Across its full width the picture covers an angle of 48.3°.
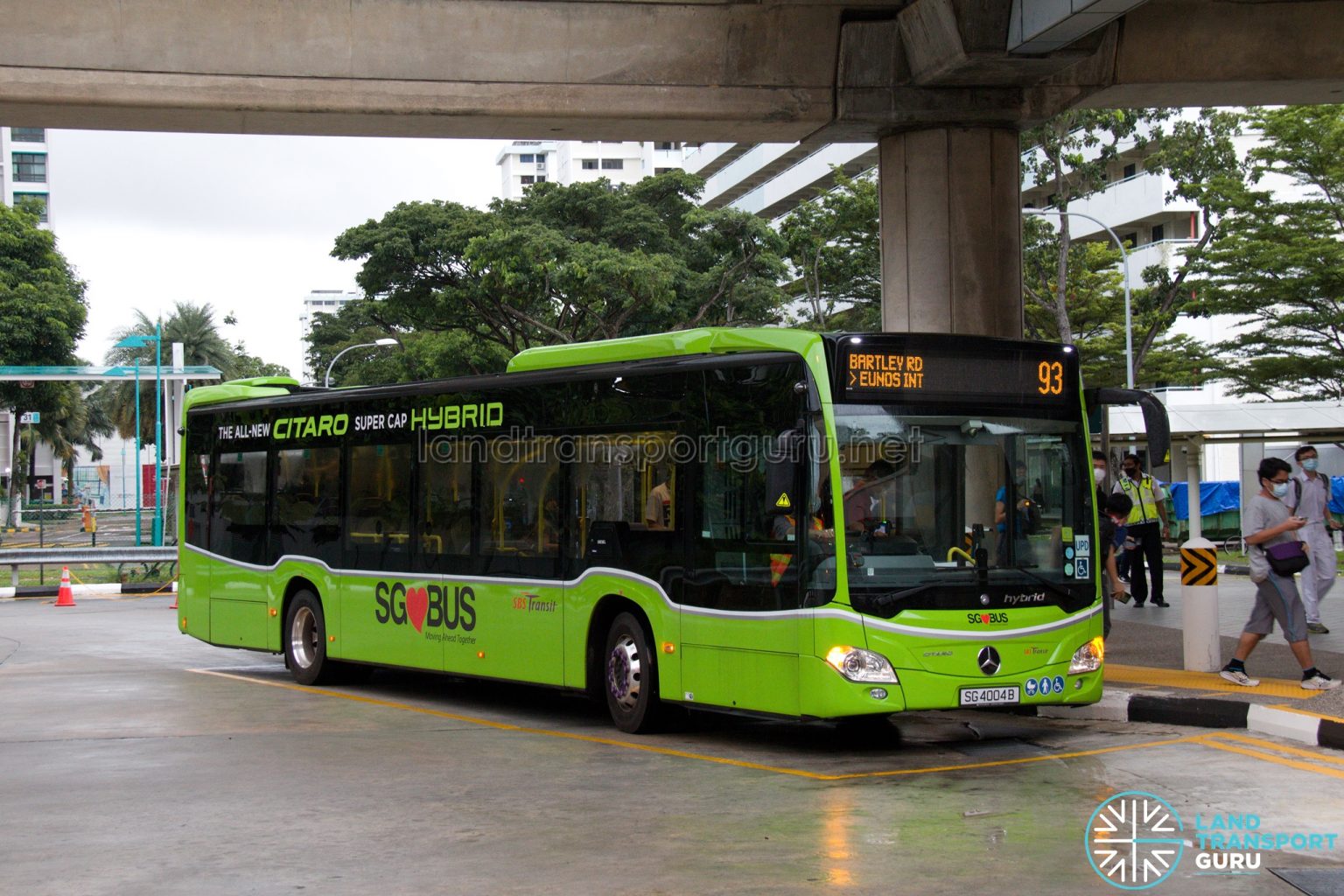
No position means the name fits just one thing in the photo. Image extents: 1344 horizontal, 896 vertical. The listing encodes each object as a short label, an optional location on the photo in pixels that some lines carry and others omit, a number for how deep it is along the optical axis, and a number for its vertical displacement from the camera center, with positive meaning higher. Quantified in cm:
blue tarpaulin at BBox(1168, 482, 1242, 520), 3903 +6
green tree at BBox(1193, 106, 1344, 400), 3528 +581
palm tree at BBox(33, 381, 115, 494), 7506 +433
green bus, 991 -18
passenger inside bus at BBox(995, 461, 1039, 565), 1029 -10
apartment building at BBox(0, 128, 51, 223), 9869 +2227
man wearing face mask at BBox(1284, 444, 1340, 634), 1517 -34
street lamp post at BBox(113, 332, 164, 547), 4472 +187
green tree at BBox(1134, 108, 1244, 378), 3672 +835
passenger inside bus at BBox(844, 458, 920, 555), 985 -7
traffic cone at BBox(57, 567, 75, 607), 2797 -178
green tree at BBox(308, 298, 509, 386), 4875 +601
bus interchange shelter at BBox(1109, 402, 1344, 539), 2989 +228
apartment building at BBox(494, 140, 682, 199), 12450 +2982
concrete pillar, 1623 +293
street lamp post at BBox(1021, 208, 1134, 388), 3644 +380
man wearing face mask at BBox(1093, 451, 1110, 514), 1756 +32
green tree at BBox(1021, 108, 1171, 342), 3562 +846
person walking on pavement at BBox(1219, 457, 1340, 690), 1177 -61
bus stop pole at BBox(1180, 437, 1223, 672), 1309 -91
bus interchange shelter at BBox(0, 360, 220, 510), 5979 +519
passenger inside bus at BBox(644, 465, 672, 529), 1111 -1
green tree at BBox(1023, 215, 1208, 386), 3959 +546
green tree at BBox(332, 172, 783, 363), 4041 +667
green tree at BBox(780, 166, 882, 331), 4084 +732
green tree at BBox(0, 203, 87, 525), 6300 +824
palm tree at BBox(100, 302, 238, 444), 8350 +897
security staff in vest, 1939 -26
